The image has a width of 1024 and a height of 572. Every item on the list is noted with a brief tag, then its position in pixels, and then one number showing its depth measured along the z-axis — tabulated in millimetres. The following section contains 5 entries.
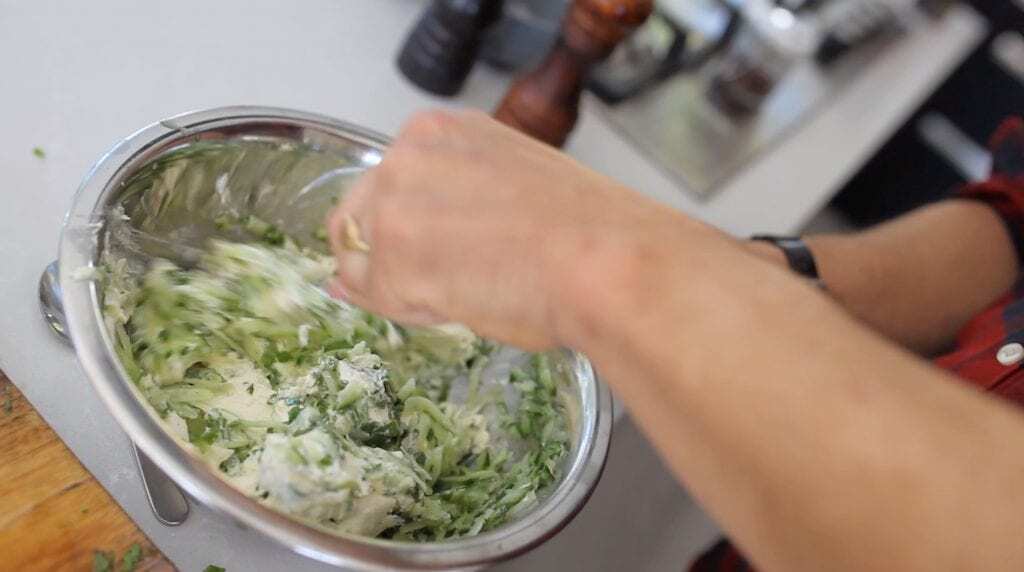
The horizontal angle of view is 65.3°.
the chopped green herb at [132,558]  536
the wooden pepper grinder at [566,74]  847
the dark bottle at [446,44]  942
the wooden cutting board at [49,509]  528
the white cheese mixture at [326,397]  580
